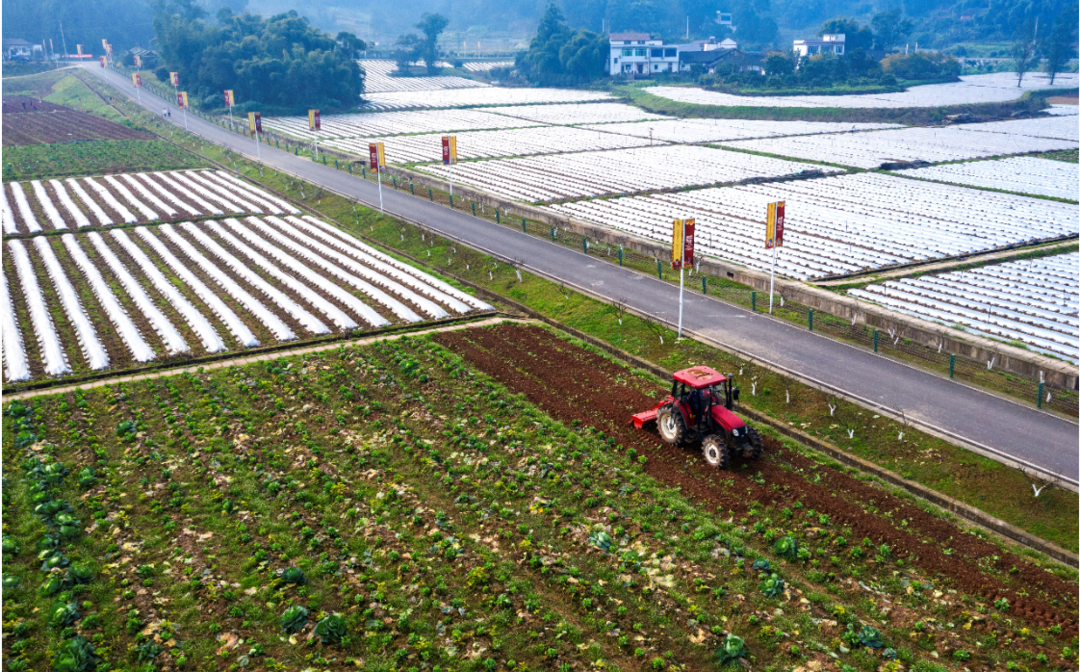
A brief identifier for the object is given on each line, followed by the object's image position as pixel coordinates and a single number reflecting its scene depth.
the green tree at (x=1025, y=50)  120.38
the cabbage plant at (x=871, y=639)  13.64
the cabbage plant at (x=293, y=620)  14.06
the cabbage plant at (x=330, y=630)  13.72
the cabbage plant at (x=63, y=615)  14.09
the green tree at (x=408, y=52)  154.75
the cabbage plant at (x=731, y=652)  13.29
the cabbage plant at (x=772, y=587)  14.95
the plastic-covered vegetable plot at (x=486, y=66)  163.75
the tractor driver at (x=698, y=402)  19.56
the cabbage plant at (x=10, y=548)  16.23
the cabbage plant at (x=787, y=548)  16.16
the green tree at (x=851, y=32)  140.38
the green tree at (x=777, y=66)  120.38
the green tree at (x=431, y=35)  152.50
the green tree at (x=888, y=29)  151.88
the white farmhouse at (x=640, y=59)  139.25
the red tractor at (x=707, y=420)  19.06
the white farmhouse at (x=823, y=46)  140.50
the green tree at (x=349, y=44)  115.91
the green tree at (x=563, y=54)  137.00
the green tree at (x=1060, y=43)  120.25
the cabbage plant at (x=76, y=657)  12.92
